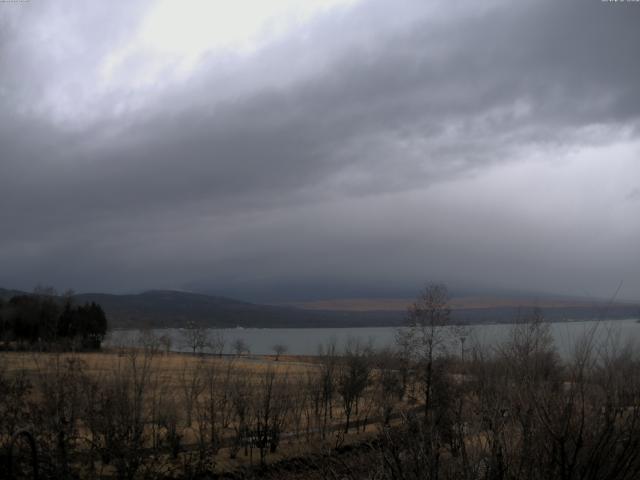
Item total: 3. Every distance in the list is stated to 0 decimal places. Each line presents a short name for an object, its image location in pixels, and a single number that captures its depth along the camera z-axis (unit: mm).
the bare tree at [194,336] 113562
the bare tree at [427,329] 41656
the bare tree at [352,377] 33219
